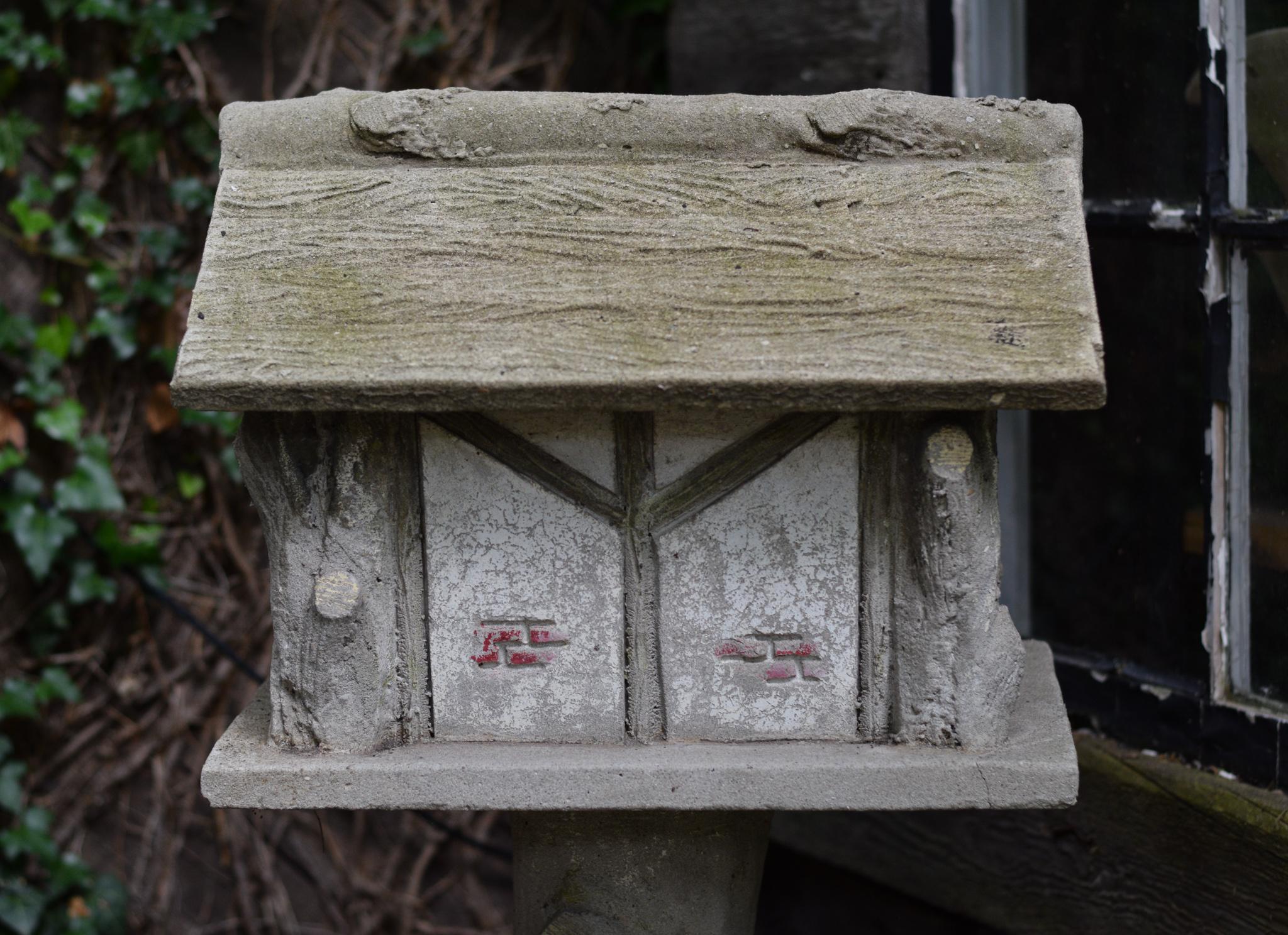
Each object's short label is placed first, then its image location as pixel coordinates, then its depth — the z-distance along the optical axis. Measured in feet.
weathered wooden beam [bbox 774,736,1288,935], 6.19
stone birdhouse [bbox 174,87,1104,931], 5.40
